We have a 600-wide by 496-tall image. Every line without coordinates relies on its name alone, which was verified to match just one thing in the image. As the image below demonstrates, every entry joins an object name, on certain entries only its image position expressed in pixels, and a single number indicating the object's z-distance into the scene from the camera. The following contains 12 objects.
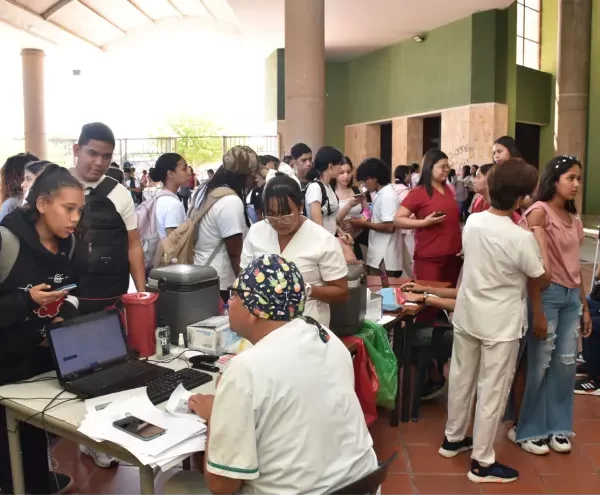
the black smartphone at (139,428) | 1.81
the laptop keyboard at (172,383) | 2.09
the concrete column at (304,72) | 8.23
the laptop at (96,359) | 2.14
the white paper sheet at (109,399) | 2.01
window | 16.58
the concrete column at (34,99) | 14.56
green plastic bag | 3.02
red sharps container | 2.54
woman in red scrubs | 4.16
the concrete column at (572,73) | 14.44
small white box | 2.54
